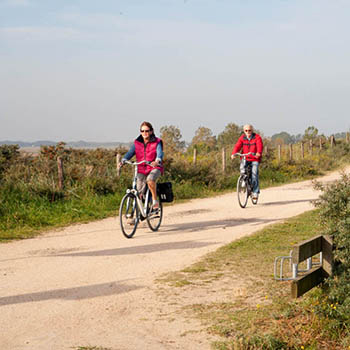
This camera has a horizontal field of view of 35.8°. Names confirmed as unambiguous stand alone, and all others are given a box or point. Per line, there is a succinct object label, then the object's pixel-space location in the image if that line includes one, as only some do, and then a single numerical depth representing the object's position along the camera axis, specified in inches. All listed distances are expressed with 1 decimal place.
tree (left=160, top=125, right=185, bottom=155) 1110.9
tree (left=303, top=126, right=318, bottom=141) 1719.0
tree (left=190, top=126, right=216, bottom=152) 1194.0
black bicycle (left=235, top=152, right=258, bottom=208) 555.5
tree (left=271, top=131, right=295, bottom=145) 5245.1
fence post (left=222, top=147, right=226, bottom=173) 885.8
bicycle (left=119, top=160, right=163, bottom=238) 388.8
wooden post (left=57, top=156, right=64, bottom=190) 569.6
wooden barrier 204.5
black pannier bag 411.2
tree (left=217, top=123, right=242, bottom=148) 1427.2
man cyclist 553.3
